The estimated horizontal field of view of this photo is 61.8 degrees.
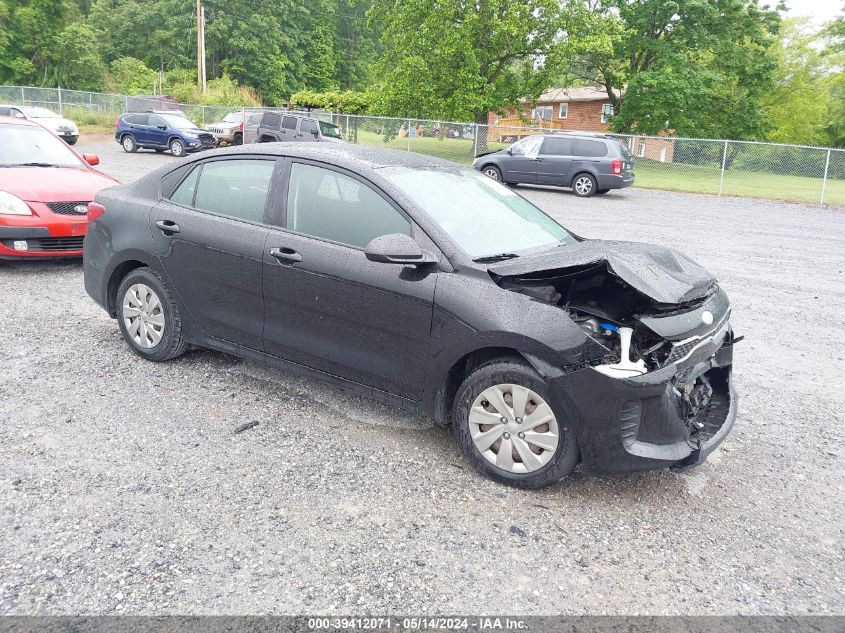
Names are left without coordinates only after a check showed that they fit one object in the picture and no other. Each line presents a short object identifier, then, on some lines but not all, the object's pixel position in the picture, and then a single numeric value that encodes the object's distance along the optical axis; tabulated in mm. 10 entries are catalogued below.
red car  7352
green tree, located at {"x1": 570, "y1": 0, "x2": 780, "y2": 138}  36406
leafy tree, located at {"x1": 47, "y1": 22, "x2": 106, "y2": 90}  55219
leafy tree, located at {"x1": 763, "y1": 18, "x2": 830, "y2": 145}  58094
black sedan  3395
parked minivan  19484
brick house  56094
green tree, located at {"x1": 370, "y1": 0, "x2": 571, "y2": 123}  30312
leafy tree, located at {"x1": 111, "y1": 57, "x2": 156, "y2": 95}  53062
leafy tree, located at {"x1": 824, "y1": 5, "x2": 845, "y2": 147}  47906
